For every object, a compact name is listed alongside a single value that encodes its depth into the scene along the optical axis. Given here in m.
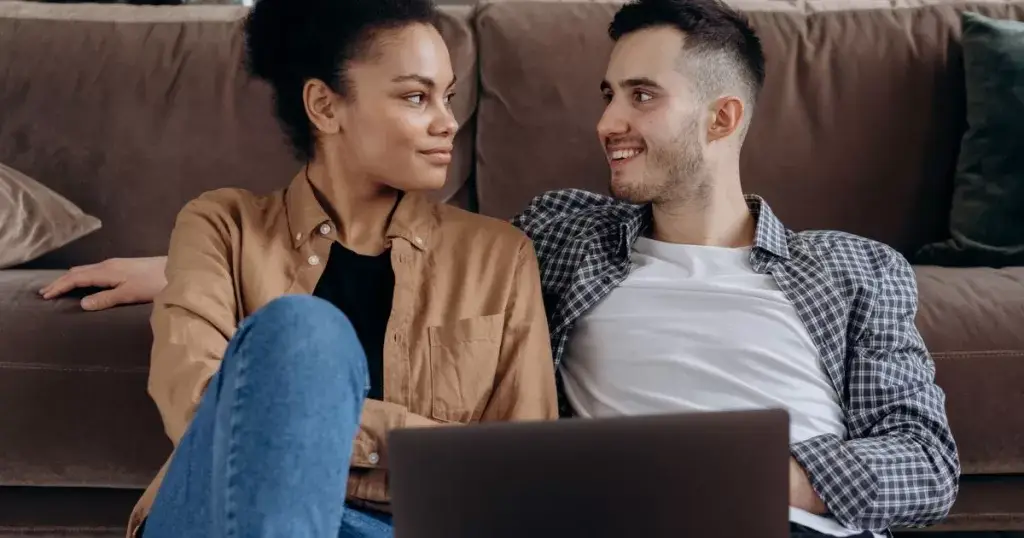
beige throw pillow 1.44
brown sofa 1.54
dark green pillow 1.45
